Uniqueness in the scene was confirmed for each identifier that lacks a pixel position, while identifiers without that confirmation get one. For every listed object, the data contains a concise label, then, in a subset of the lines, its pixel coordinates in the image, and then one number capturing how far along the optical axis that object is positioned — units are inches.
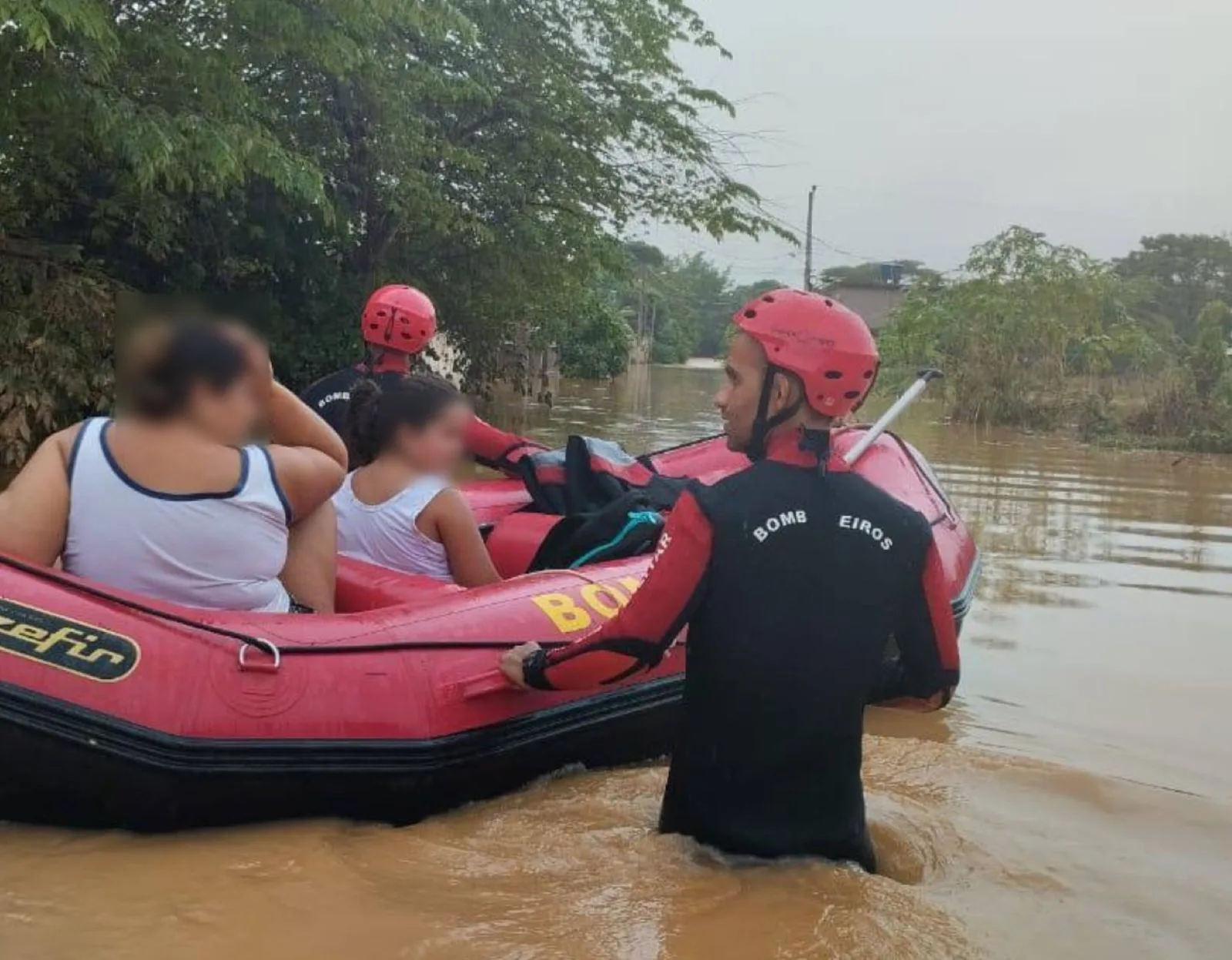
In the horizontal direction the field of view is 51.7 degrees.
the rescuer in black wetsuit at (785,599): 89.3
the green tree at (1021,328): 712.4
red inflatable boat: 102.7
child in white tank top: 136.4
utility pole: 951.0
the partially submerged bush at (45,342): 324.8
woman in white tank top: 100.1
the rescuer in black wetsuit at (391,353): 184.7
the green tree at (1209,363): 609.0
